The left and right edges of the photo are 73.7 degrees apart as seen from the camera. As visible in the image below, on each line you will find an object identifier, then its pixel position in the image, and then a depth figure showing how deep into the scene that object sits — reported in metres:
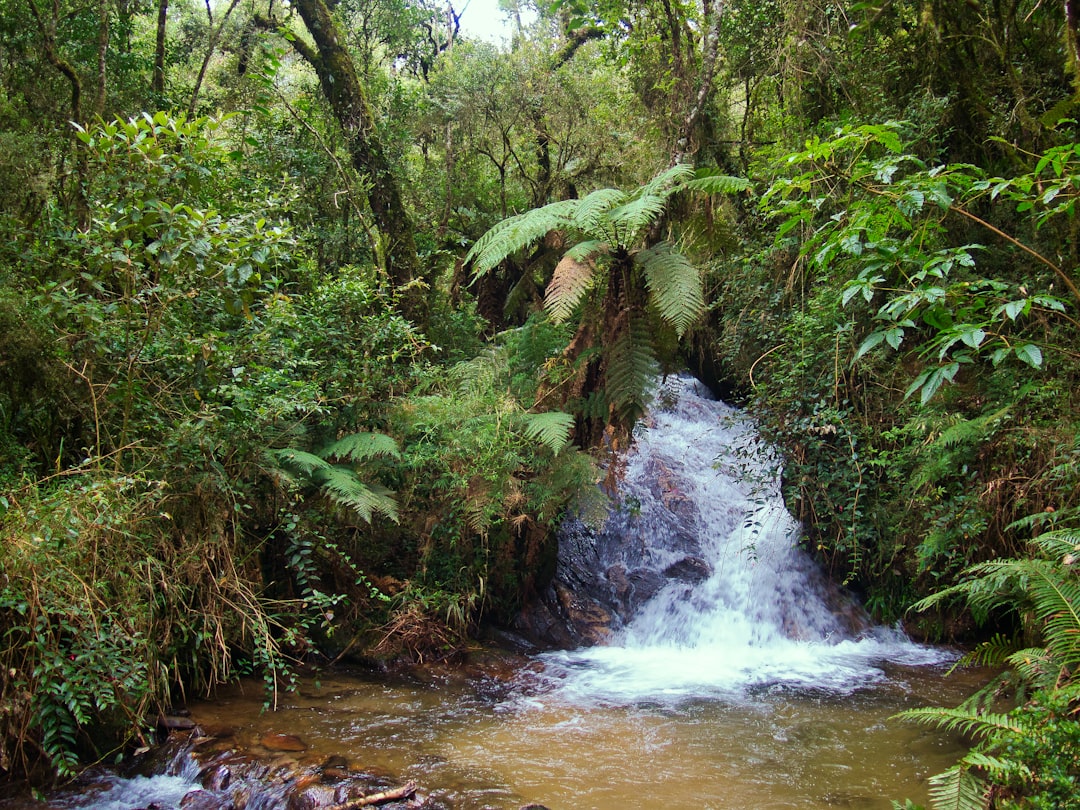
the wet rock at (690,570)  7.86
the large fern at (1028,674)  2.81
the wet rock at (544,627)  7.05
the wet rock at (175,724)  4.47
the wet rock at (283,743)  4.36
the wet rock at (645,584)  7.70
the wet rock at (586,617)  7.24
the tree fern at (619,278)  5.37
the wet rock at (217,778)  3.97
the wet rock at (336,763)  4.12
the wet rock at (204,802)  3.82
